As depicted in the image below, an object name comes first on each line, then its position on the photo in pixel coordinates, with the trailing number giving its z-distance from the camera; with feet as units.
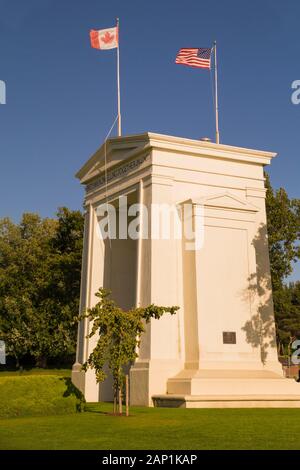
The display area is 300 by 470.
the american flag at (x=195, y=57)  103.19
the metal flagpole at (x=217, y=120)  107.69
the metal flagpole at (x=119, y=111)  109.91
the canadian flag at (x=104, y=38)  109.40
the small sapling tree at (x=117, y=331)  67.41
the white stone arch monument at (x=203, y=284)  83.41
